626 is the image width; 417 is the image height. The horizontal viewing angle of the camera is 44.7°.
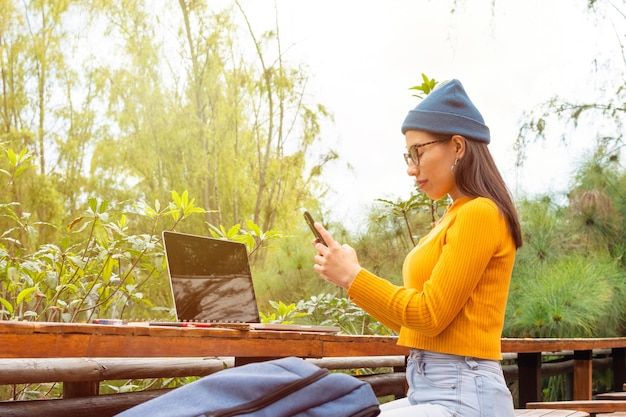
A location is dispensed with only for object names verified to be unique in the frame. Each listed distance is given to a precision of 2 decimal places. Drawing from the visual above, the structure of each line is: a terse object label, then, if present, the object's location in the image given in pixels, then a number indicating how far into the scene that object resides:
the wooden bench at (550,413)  1.77
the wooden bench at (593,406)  1.99
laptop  1.53
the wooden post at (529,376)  2.97
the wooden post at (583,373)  3.38
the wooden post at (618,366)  4.10
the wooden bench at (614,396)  2.57
